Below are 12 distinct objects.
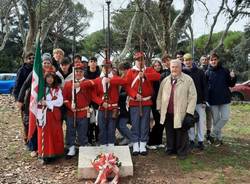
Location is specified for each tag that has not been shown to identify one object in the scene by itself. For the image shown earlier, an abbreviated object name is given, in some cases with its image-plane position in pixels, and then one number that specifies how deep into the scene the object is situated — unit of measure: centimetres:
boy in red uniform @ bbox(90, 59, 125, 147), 480
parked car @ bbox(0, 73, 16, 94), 1762
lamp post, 483
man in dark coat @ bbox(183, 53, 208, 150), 513
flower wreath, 410
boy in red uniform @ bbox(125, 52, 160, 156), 490
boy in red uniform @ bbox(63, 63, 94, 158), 483
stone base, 422
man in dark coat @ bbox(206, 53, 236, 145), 541
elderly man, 477
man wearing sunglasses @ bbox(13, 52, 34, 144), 522
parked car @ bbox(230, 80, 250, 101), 1396
